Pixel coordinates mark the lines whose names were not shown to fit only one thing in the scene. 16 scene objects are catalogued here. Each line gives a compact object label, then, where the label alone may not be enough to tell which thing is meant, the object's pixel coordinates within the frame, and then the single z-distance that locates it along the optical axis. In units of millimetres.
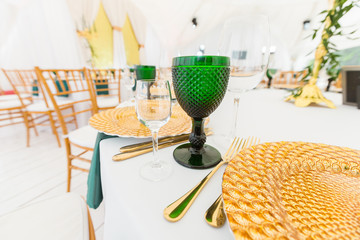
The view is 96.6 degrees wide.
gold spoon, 198
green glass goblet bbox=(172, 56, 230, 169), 309
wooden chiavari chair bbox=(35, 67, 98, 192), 1049
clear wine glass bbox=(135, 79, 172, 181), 332
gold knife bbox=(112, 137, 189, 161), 344
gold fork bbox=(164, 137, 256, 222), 208
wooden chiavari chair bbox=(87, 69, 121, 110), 2048
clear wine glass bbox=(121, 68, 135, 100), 1070
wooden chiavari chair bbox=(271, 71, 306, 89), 3788
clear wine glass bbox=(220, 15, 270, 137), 427
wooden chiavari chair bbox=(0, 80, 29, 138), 2084
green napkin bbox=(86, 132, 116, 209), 505
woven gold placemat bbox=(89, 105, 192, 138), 438
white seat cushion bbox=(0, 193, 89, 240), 468
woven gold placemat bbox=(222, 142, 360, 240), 164
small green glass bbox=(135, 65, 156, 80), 855
